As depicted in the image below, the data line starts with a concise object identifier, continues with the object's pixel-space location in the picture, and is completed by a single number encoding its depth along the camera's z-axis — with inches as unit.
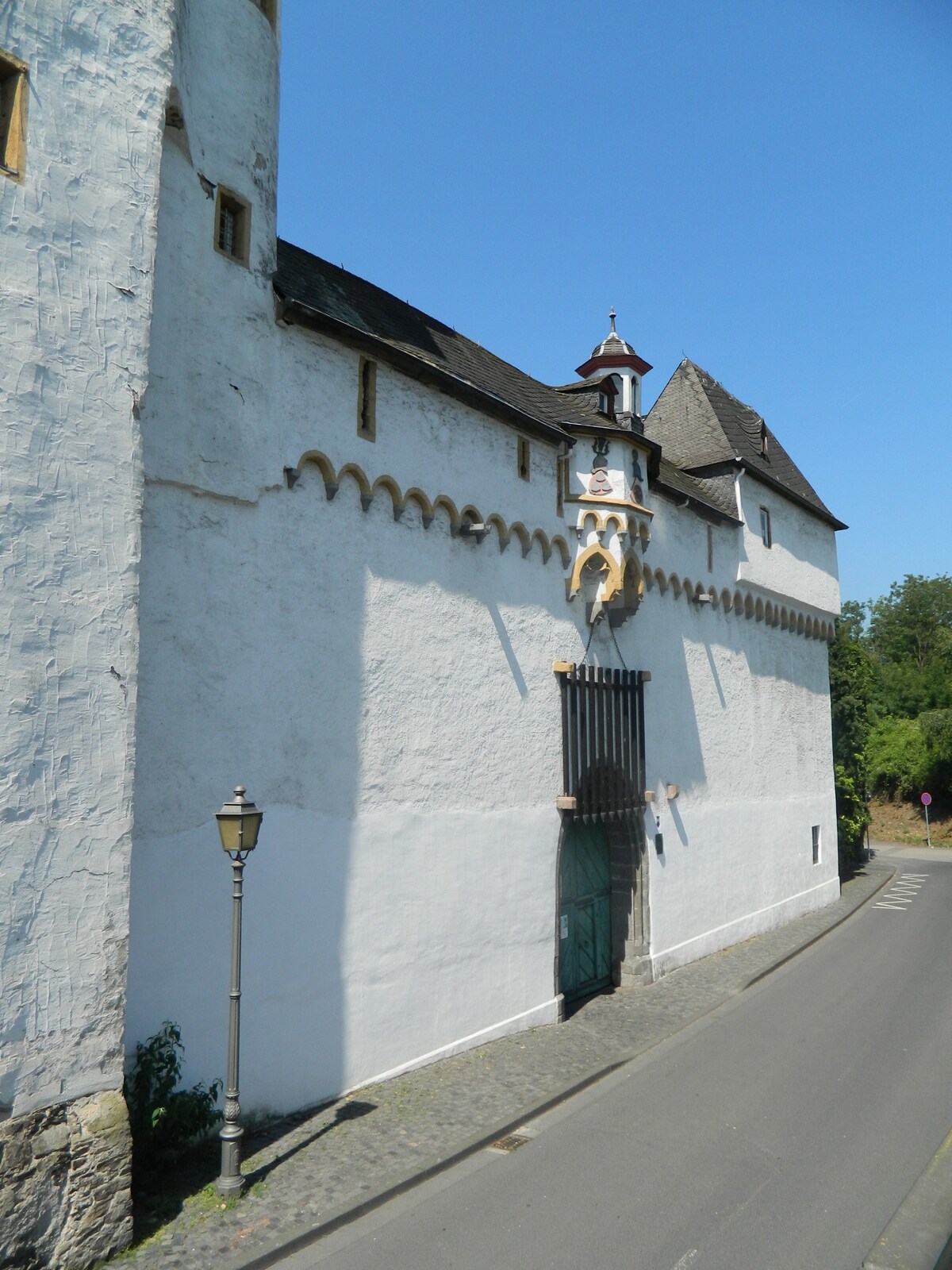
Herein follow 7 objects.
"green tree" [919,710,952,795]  1508.4
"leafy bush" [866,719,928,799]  1588.3
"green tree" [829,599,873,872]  1079.0
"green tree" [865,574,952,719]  2181.3
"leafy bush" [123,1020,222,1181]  272.2
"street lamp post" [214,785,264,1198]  270.7
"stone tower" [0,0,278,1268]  226.4
